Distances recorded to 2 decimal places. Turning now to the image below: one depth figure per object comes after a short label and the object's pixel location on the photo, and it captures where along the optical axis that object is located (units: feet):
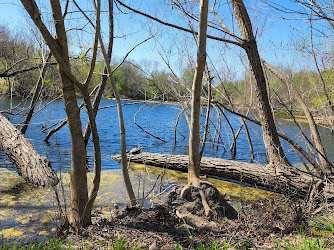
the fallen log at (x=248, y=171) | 17.58
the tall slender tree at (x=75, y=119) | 9.16
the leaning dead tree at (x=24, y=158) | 19.01
